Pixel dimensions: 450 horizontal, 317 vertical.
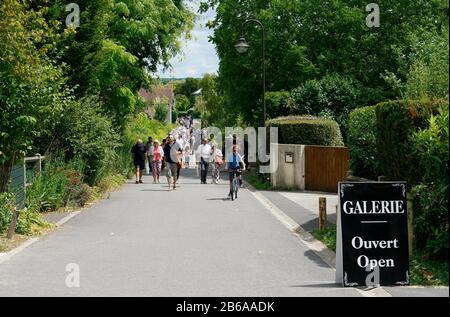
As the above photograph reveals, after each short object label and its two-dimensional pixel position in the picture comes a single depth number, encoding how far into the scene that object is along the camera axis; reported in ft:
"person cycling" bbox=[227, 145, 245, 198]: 65.32
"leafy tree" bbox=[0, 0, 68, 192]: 39.42
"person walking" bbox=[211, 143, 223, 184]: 88.07
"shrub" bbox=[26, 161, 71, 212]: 49.06
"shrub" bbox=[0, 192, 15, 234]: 39.27
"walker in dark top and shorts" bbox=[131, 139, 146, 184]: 86.22
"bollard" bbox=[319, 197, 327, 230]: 42.45
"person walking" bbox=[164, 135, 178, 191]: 73.46
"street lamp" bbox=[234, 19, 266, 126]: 84.84
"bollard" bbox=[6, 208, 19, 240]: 37.88
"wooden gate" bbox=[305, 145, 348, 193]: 74.90
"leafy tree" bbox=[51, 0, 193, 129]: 63.10
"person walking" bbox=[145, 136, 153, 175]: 95.40
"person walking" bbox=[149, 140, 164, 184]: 88.14
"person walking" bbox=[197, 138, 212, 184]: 85.08
